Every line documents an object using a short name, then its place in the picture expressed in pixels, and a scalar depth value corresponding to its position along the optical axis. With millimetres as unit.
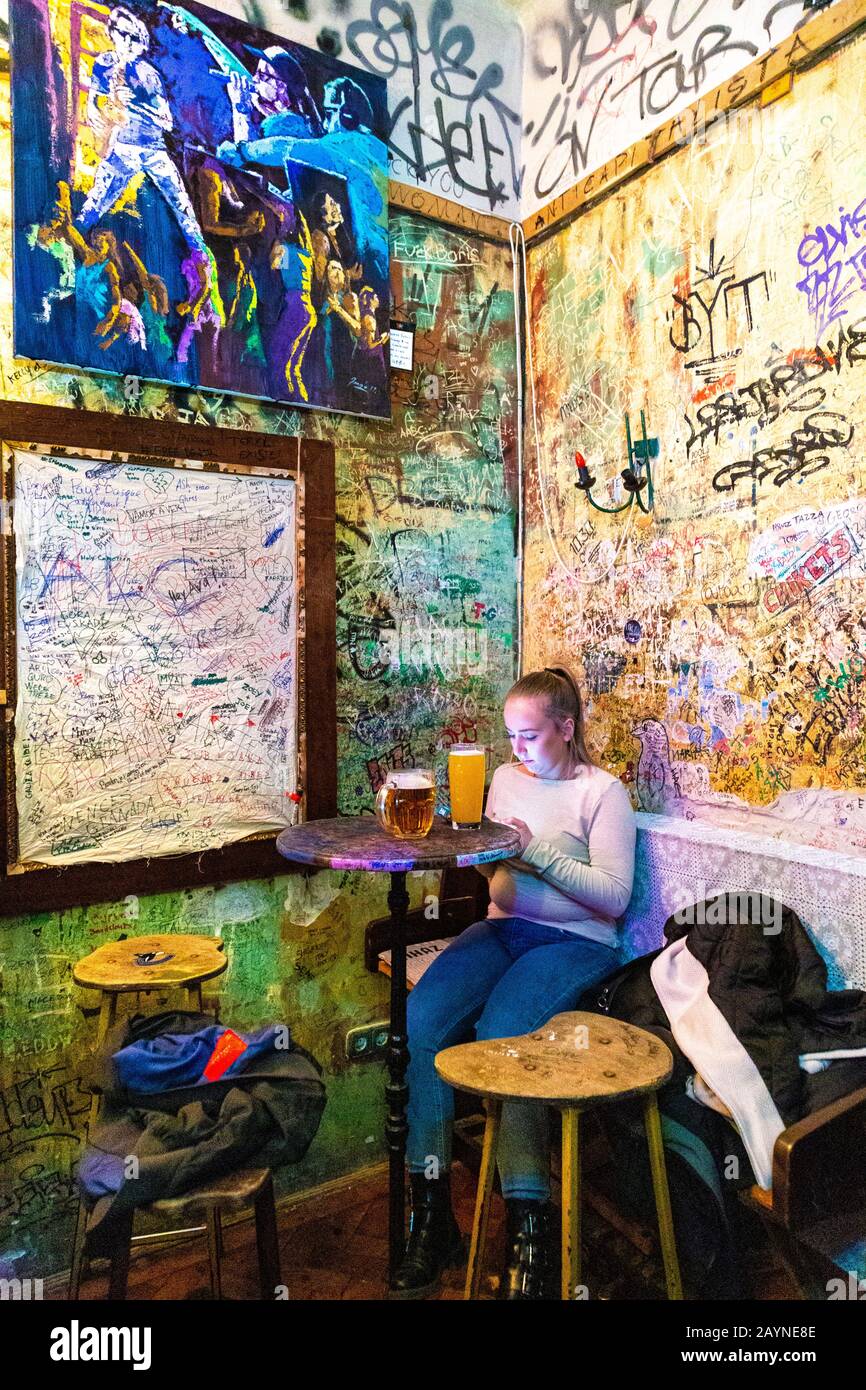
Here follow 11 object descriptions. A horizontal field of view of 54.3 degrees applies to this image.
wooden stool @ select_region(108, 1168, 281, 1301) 1477
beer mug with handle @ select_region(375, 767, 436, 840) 1941
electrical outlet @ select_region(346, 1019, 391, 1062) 2746
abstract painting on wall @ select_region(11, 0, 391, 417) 2145
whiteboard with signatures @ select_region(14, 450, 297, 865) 2199
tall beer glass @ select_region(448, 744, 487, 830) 2055
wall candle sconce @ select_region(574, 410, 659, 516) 2598
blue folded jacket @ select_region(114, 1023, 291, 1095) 1719
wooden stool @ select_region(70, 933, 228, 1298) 1934
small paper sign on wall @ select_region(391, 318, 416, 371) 2797
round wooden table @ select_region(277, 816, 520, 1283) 1732
